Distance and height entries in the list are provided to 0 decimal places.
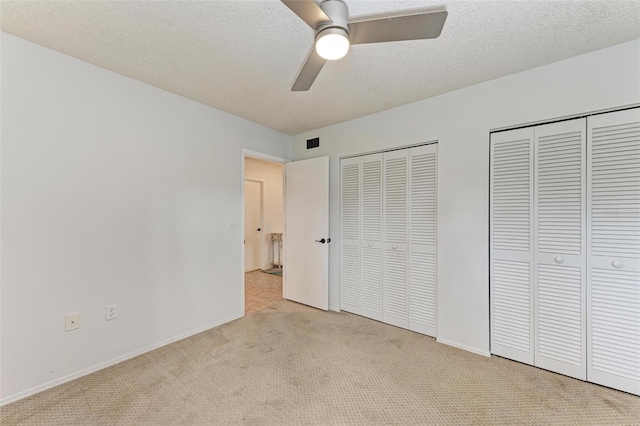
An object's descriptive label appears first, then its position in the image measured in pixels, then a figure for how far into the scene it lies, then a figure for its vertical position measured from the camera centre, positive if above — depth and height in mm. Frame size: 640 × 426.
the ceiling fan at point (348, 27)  1205 +871
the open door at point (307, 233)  3377 -285
